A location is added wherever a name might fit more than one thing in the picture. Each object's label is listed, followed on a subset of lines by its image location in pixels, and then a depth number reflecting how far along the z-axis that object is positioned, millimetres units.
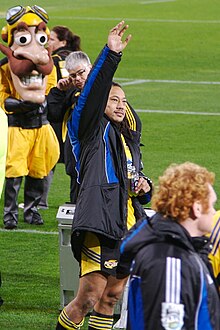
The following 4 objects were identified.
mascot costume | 20203
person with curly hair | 10078
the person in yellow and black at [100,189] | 14734
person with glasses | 16469
